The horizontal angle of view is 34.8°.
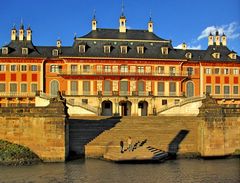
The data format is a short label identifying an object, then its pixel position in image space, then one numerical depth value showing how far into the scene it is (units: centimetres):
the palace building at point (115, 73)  5897
